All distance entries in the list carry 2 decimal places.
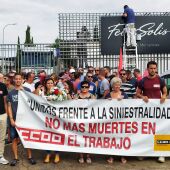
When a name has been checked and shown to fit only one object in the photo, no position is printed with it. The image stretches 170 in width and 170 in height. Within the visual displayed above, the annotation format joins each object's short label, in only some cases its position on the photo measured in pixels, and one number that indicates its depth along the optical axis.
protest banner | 4.93
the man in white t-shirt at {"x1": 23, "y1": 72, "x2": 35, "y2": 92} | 6.69
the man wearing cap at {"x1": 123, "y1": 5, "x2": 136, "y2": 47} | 11.87
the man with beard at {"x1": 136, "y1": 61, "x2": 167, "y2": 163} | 4.86
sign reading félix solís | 12.84
